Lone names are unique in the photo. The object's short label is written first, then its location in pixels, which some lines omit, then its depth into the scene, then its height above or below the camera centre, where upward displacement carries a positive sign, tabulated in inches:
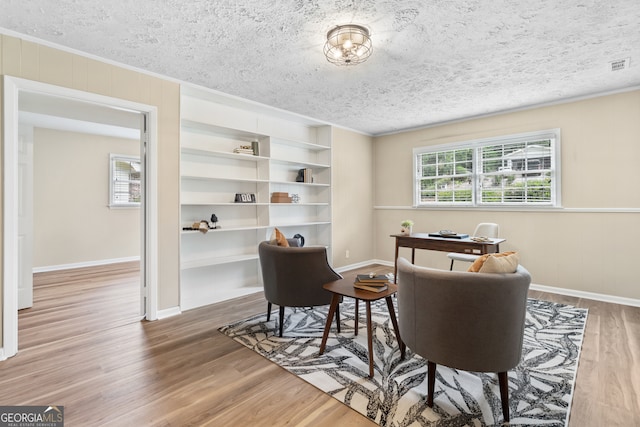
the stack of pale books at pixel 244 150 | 158.9 +34.3
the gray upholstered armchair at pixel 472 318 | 62.2 -22.1
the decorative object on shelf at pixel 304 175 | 191.8 +24.8
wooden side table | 83.5 -23.7
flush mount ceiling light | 89.7 +52.8
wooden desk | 135.4 -14.7
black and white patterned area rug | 68.3 -44.3
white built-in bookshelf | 147.3 +15.7
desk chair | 161.0 -10.2
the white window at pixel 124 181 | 244.5 +28.5
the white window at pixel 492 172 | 163.6 +25.2
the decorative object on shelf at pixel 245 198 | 160.8 +9.0
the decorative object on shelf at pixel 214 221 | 151.1 -3.1
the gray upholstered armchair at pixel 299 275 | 102.7 -21.0
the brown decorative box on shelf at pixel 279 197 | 175.0 +10.1
